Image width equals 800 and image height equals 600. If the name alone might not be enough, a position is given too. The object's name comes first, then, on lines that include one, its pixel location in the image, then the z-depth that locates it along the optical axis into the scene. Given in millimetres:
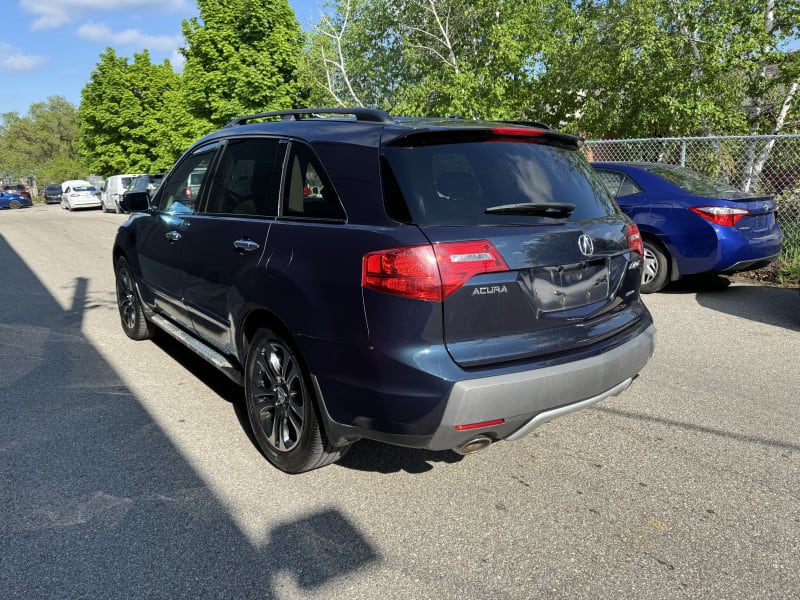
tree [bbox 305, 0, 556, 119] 15047
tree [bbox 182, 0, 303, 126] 25531
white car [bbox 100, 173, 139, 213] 29641
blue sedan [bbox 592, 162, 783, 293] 6812
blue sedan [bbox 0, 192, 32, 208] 45906
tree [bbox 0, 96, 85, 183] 75750
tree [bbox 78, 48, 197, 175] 38125
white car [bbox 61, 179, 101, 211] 35062
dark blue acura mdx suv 2469
